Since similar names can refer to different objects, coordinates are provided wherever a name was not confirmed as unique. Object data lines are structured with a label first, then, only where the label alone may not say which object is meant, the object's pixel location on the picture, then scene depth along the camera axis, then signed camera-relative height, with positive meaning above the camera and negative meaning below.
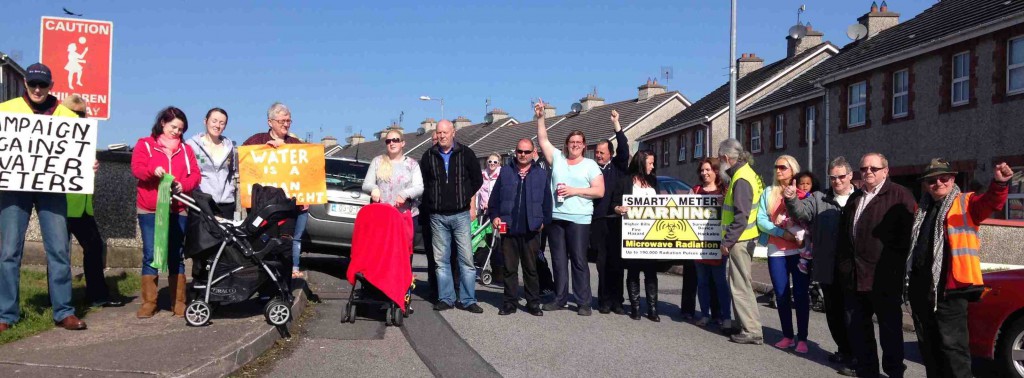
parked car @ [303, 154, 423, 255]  13.70 -0.38
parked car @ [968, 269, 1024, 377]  7.25 -0.93
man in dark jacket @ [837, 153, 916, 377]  7.04 -0.43
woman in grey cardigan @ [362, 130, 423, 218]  9.95 +0.14
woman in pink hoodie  8.46 +0.07
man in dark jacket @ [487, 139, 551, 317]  10.34 -0.25
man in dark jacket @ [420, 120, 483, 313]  10.31 -0.09
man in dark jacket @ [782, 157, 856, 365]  7.99 -0.28
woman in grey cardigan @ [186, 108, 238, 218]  9.12 +0.28
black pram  8.15 -0.61
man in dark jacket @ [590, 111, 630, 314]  10.63 -0.52
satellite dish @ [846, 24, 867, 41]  39.09 +6.67
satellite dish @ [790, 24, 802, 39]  48.33 +8.25
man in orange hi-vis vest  6.32 -0.44
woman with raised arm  10.35 -0.12
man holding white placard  7.54 -0.36
